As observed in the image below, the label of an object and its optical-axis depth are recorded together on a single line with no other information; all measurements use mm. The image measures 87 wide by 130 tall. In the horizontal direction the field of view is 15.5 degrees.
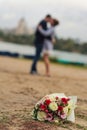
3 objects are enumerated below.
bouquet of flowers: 3980
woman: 8455
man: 8479
